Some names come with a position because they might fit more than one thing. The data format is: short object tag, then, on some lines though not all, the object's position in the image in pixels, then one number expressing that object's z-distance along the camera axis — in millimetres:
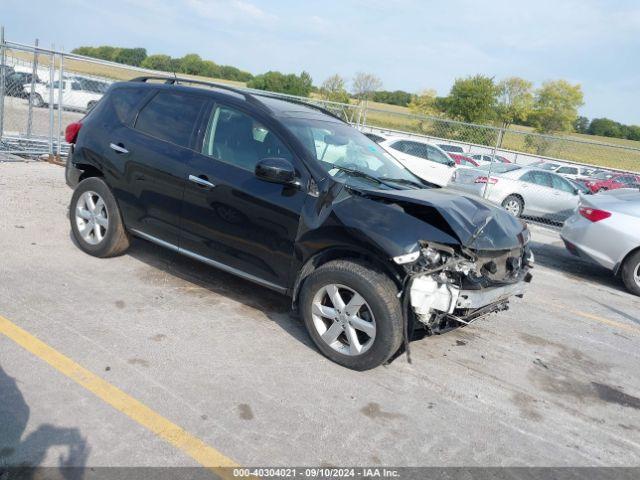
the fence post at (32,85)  10941
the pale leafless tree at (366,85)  64500
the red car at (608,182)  20344
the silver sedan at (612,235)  7516
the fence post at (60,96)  10047
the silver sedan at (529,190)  13586
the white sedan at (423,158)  14922
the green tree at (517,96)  71625
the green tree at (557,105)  73562
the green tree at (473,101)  49406
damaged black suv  3760
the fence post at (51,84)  10173
